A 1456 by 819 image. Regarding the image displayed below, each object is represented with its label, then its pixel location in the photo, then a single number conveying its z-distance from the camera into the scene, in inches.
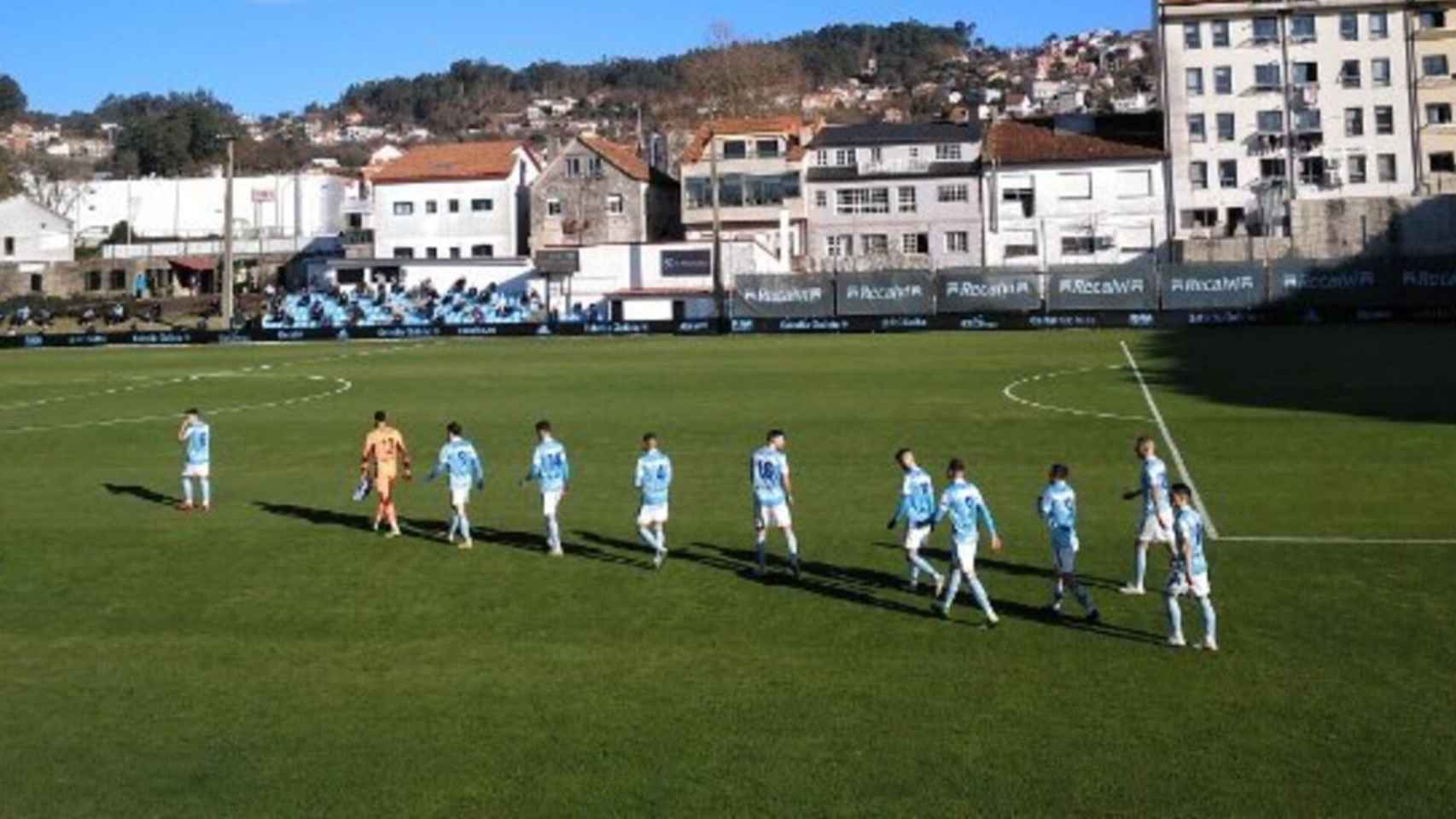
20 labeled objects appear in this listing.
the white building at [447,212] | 3949.3
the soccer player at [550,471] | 782.5
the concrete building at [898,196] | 3523.6
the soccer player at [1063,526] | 630.5
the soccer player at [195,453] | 964.0
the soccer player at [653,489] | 739.4
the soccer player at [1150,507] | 665.8
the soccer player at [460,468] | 811.4
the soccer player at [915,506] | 653.9
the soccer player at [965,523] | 613.6
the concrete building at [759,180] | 3580.2
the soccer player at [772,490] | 719.1
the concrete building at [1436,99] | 3459.6
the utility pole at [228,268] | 2908.5
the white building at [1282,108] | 3472.0
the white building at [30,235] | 4547.2
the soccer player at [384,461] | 864.3
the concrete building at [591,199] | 3740.2
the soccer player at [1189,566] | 565.3
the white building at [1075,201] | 3452.3
